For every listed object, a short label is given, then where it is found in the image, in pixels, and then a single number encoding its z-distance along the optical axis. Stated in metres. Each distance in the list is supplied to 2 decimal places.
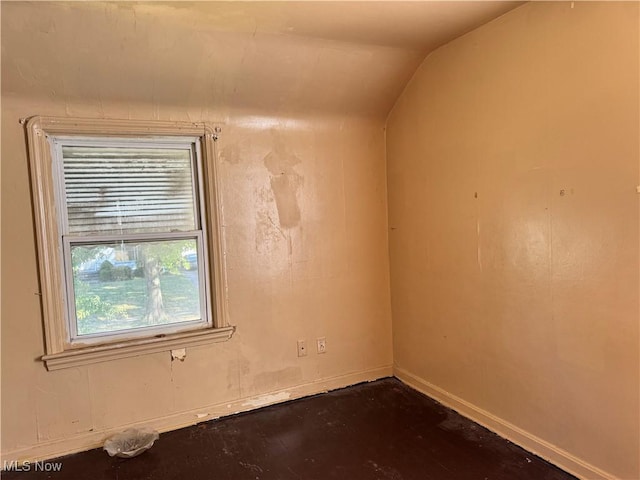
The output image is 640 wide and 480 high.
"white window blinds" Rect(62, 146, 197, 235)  2.39
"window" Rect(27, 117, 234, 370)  2.29
